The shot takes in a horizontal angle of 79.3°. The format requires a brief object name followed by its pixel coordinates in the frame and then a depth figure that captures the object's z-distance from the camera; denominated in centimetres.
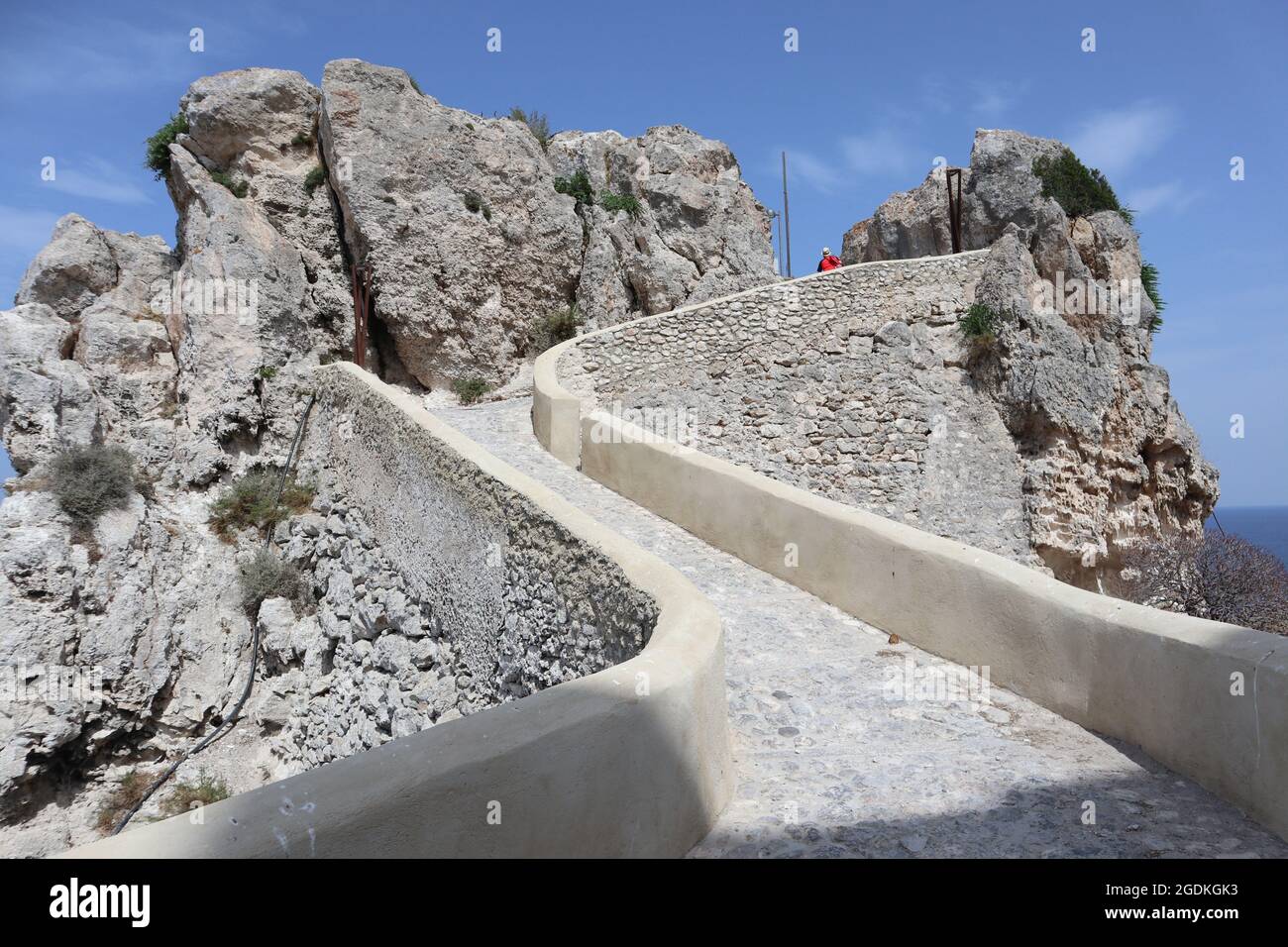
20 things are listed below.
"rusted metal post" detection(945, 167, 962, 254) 1488
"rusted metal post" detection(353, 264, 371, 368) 1220
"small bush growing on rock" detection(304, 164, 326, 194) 1316
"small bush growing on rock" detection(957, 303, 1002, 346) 1187
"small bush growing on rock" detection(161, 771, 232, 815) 706
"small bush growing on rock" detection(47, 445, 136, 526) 856
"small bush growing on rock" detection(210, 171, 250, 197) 1262
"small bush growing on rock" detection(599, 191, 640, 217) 1534
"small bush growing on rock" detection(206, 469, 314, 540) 991
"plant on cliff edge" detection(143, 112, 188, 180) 1312
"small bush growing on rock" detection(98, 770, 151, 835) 698
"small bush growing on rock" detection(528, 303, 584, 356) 1441
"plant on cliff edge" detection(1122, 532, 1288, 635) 937
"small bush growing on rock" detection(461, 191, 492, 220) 1381
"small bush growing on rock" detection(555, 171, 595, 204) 1539
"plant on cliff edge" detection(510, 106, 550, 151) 1706
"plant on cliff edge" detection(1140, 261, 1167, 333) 1359
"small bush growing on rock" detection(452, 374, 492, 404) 1341
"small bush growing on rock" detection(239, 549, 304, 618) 902
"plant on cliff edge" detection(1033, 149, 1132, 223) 1366
